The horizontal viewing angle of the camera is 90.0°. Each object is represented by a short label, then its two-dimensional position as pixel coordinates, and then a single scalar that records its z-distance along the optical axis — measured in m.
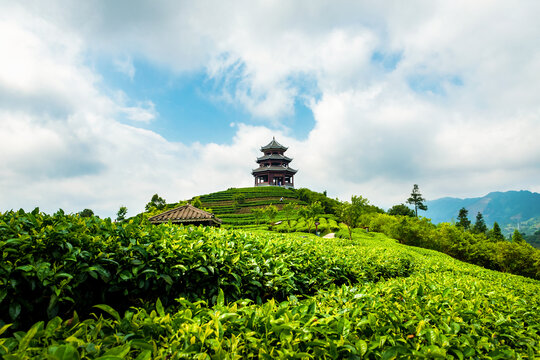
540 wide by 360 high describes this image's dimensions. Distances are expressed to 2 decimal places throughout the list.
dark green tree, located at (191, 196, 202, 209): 39.72
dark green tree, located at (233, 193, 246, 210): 45.96
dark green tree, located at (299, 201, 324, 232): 28.59
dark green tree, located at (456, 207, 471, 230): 47.31
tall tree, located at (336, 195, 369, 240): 24.25
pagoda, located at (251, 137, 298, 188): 59.91
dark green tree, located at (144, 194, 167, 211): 44.19
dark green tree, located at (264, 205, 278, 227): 32.75
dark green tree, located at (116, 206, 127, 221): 30.70
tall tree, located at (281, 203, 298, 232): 34.05
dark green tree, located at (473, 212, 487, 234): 50.66
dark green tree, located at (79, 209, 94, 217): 38.85
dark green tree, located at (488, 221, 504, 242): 35.38
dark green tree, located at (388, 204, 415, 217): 54.77
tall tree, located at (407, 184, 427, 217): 58.84
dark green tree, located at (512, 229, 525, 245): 29.76
